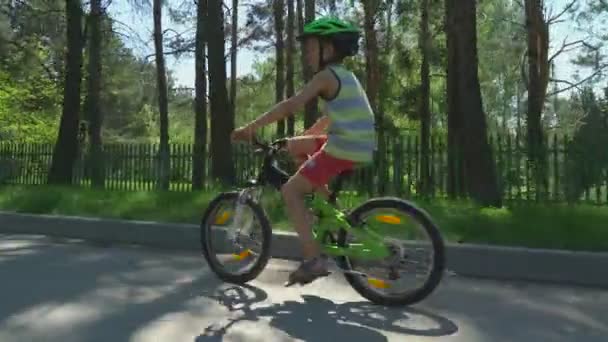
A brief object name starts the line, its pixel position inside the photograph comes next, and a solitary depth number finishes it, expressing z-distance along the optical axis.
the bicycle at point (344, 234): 4.82
